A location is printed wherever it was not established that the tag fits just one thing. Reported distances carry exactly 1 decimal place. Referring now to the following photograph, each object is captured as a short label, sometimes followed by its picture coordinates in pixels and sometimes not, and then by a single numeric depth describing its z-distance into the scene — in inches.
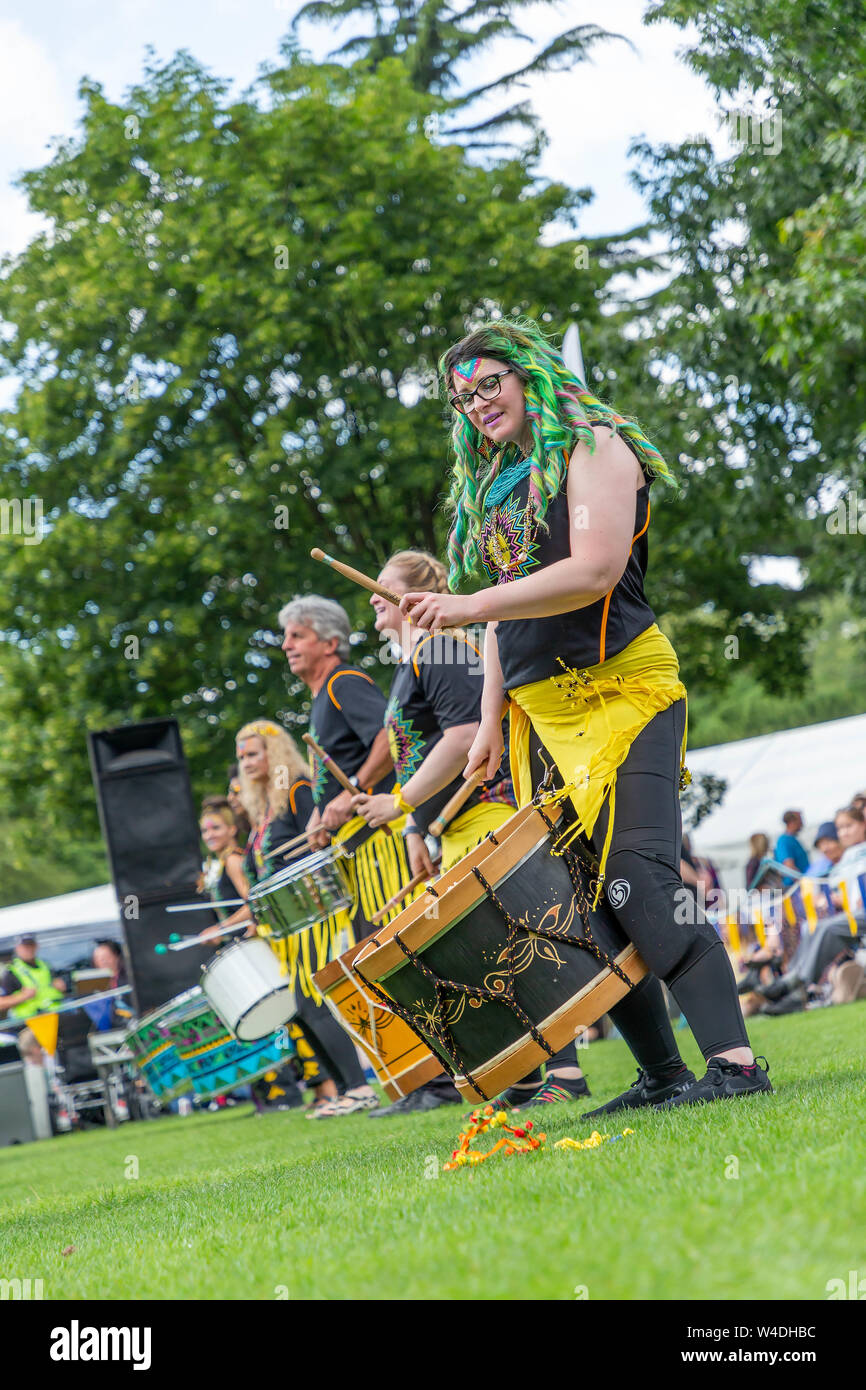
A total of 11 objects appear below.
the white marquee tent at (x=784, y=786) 704.4
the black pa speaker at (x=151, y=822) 542.9
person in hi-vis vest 584.7
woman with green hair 142.6
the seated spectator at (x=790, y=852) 573.5
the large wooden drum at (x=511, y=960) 145.0
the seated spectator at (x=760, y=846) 632.1
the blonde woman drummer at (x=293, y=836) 295.9
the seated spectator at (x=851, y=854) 435.8
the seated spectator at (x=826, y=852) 481.1
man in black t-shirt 265.1
